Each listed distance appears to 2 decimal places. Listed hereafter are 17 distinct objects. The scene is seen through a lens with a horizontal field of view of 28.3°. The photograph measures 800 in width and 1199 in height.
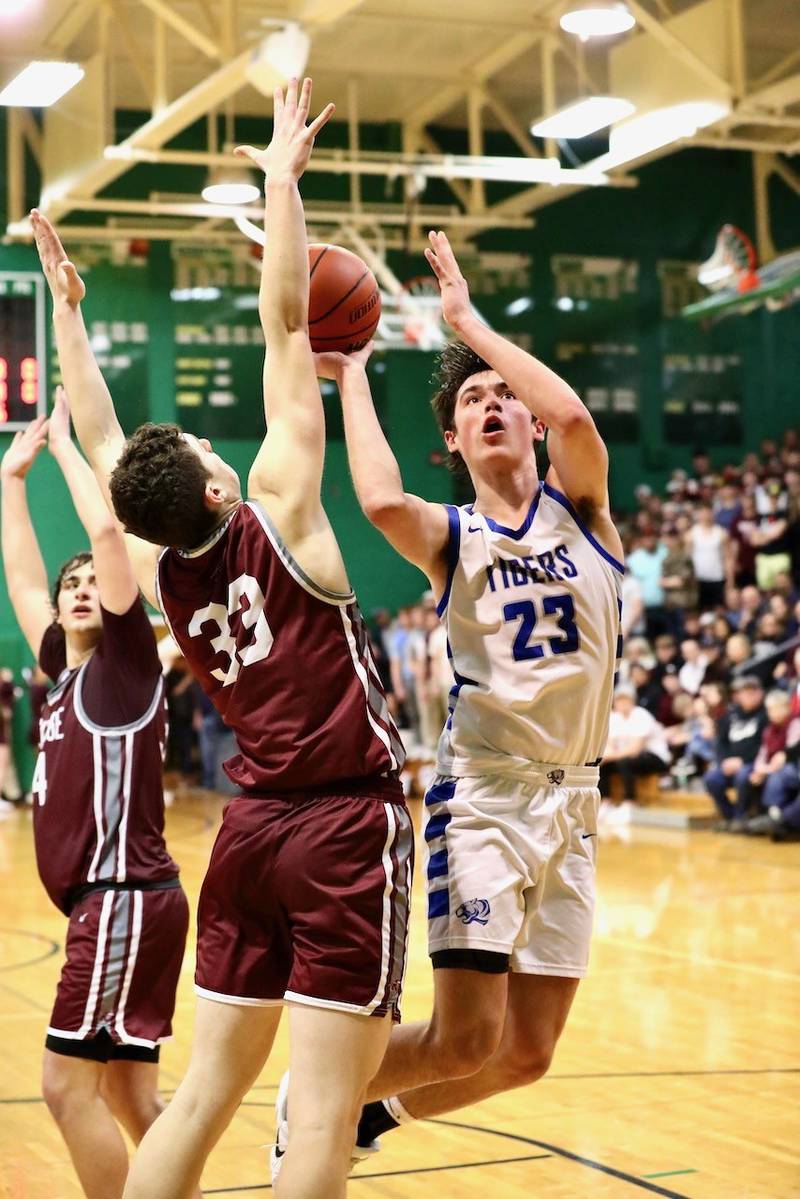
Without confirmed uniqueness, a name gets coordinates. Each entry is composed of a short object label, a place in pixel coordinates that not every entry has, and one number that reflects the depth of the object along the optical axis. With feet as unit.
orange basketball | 12.44
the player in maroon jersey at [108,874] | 12.14
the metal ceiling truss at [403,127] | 45.50
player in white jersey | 11.87
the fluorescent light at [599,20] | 38.60
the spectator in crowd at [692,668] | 51.43
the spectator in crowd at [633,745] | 49.65
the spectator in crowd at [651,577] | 58.70
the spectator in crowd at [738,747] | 44.14
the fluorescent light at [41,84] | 43.75
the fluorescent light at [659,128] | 46.14
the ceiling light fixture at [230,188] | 51.98
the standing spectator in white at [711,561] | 58.34
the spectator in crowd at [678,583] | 57.98
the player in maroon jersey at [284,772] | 9.53
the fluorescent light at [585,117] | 44.57
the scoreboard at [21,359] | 51.60
